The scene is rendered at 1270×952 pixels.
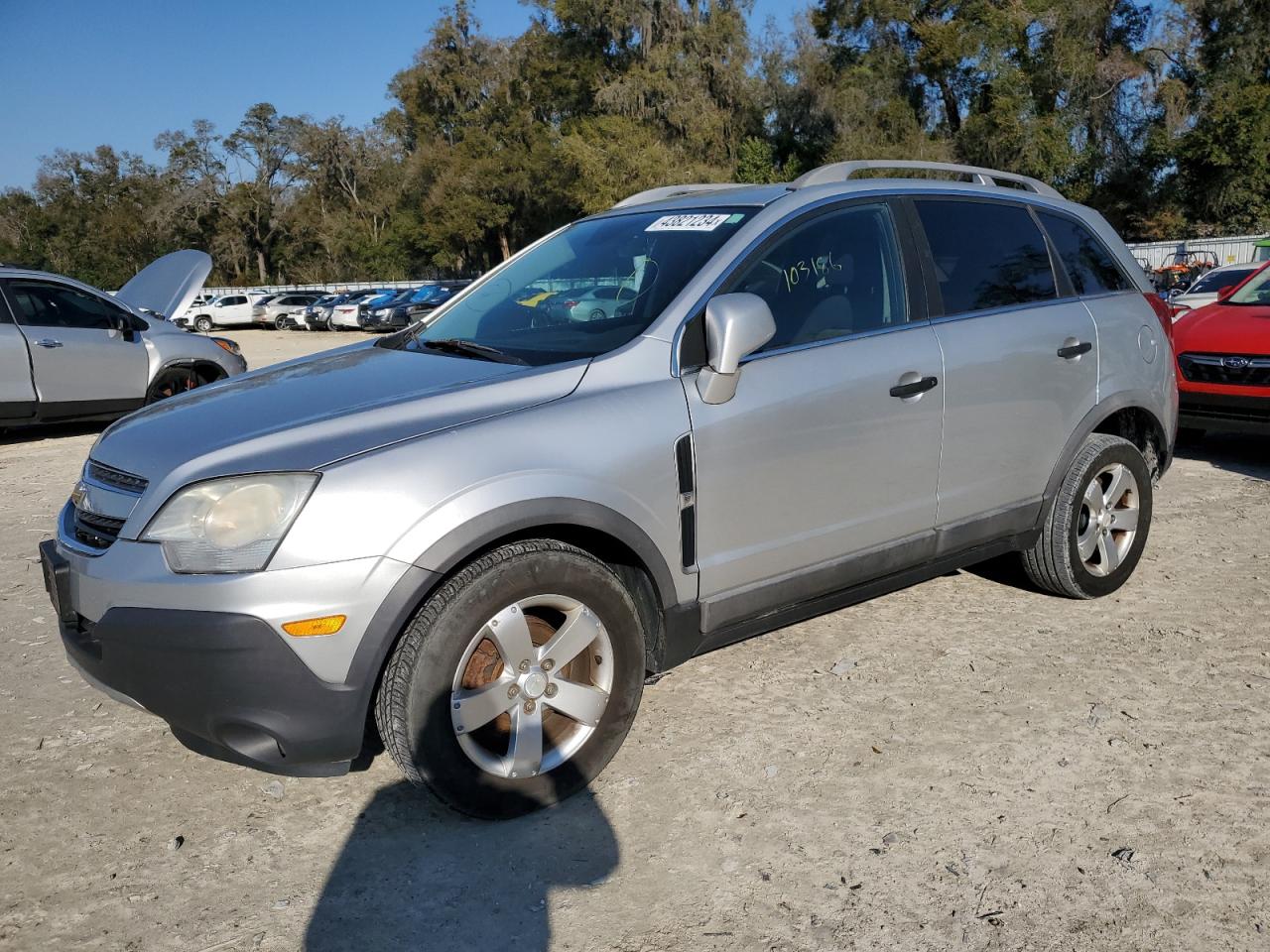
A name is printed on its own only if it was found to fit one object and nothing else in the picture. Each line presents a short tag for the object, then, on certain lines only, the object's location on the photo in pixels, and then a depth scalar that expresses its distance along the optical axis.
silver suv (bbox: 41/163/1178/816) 2.68
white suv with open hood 9.34
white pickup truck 42.75
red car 7.09
